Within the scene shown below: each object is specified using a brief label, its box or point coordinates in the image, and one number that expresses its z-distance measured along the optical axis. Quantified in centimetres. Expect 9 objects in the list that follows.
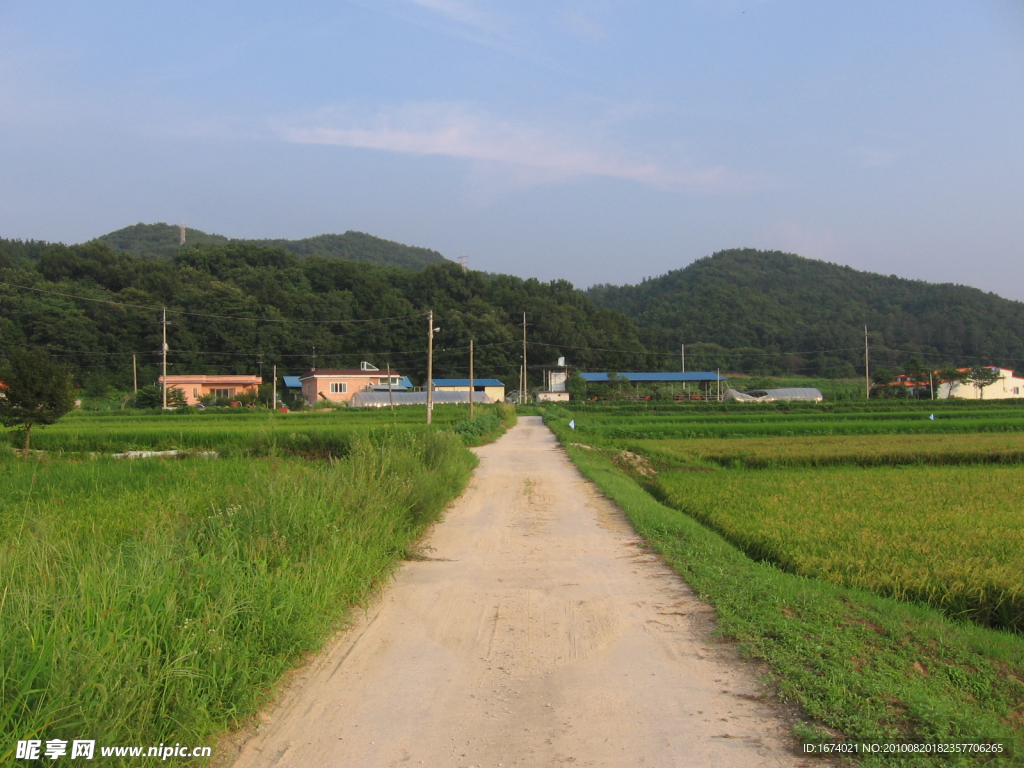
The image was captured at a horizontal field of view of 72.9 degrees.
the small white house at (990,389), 7456
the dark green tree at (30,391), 2175
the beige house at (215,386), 6606
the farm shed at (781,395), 7625
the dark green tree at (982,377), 7344
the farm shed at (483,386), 8194
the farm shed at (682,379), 8256
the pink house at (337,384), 6888
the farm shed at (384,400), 6531
